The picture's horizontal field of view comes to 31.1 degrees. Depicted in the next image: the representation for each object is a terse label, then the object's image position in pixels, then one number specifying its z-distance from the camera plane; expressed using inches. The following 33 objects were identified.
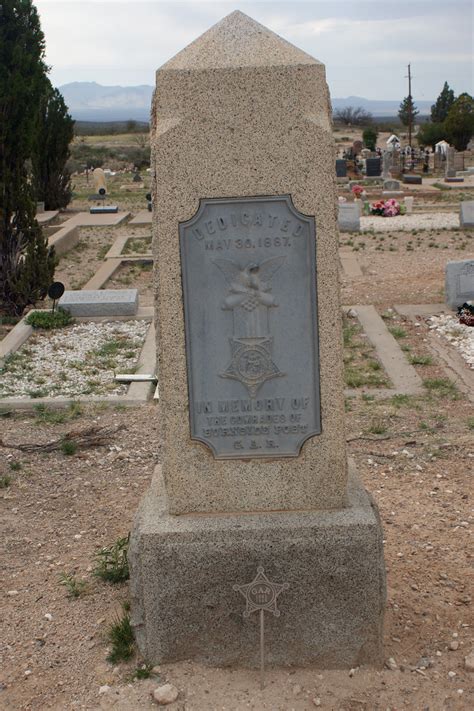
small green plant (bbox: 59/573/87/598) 155.9
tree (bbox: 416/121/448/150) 1628.0
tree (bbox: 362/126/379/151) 1596.1
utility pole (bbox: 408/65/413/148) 1868.7
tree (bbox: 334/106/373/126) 3269.7
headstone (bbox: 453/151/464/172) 1236.2
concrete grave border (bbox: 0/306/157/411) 273.7
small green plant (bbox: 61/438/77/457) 229.6
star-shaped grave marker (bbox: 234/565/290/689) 129.7
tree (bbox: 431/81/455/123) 1945.0
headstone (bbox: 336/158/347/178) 1195.3
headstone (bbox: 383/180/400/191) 1003.3
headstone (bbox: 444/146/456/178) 1189.7
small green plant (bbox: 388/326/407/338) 364.1
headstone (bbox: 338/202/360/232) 716.7
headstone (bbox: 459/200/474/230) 693.3
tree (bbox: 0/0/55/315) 415.5
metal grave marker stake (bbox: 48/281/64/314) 387.9
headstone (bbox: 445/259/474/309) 406.0
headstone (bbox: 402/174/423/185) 1119.0
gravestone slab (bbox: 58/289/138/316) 410.6
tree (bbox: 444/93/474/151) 1513.3
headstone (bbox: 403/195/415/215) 838.5
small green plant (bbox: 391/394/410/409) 269.3
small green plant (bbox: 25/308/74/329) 388.5
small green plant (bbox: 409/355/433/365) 322.0
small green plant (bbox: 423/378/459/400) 280.2
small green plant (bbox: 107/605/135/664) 136.8
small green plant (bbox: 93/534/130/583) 159.3
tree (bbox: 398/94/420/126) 1959.9
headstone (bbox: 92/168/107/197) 1061.1
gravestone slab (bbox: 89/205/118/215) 869.8
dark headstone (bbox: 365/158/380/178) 1205.1
